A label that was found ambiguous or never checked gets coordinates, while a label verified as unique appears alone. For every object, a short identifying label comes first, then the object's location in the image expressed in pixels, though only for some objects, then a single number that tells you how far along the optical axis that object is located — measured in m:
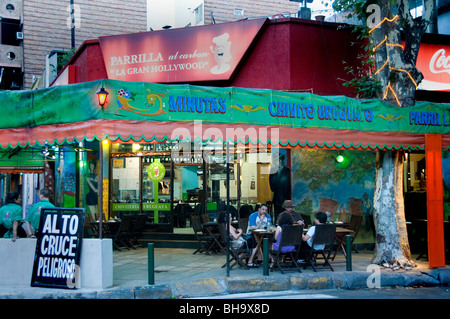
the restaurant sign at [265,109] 8.66
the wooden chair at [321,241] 9.99
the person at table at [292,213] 10.79
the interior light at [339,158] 13.42
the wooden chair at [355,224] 12.51
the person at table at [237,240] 10.52
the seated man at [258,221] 10.61
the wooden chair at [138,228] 13.85
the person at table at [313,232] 10.14
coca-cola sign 14.91
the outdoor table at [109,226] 13.18
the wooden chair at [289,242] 9.59
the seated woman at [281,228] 9.84
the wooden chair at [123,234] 13.34
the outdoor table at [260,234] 9.95
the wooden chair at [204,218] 13.14
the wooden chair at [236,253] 10.08
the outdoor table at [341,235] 11.01
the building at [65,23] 25.55
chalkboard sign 8.31
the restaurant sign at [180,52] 13.94
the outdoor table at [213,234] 12.31
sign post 15.15
